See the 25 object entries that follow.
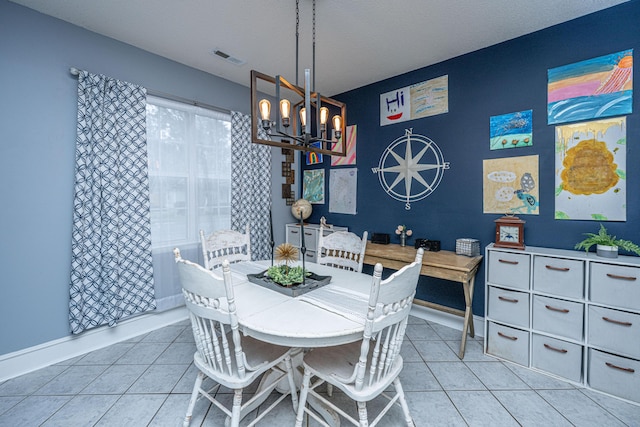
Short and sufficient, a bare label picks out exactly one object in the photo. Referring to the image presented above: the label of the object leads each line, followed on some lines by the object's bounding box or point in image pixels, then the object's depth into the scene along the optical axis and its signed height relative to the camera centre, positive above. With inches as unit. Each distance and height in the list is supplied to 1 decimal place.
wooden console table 87.7 -19.4
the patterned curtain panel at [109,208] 88.4 +0.1
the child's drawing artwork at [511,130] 92.8 +27.8
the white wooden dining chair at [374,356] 45.9 -30.9
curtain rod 105.3 +45.1
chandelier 61.2 +22.8
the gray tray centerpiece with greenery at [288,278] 66.2 -18.5
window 107.2 +16.5
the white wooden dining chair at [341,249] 90.4 -13.9
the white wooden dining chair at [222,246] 91.8 -13.3
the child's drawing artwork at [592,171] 78.7 +11.6
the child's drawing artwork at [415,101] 111.0 +46.8
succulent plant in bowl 73.1 -9.8
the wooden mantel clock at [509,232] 87.0 -7.7
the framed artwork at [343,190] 140.6 +9.9
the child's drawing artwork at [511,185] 92.4 +8.4
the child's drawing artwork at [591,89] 78.0 +36.5
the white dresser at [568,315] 68.7 -29.9
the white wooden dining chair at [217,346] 48.6 -26.3
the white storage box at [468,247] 98.2 -13.9
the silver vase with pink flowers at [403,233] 118.0 -10.6
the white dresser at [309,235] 141.9 -14.5
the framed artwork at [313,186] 154.4 +13.3
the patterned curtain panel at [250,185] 129.0 +11.6
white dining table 48.2 -21.2
